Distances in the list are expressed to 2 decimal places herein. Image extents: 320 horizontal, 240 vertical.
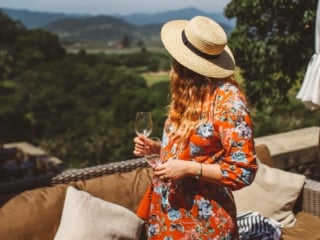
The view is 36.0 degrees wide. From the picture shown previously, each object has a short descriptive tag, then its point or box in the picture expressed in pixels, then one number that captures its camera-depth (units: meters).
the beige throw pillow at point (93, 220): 2.34
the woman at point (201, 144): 1.69
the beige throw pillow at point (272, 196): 3.17
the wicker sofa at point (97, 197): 2.29
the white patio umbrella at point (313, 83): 3.44
